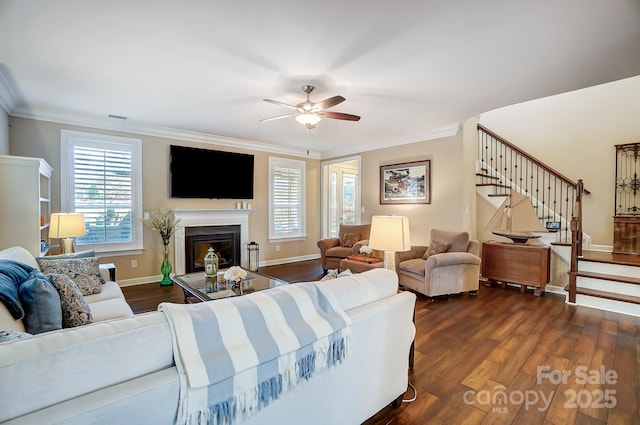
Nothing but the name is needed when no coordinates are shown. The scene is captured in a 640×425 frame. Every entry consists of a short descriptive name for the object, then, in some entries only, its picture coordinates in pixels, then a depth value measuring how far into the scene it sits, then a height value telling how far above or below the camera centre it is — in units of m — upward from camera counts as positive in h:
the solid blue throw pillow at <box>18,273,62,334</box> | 1.53 -0.54
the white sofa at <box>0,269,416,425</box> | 0.78 -0.53
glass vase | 4.61 -0.96
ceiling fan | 3.08 +1.06
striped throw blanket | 0.99 -0.54
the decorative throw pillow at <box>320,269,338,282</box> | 1.88 -0.44
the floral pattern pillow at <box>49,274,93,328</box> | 1.75 -0.60
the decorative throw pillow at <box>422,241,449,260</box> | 4.25 -0.56
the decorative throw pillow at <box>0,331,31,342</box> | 0.93 -0.43
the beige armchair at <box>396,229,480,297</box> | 3.86 -0.80
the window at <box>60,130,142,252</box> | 4.13 +0.33
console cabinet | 4.08 -0.79
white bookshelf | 2.88 +0.05
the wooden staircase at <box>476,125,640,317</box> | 3.60 -0.43
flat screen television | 4.95 +0.65
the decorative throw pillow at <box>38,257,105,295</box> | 2.60 -0.58
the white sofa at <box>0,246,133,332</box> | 2.17 -0.80
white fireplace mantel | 4.92 -0.23
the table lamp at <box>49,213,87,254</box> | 3.32 -0.22
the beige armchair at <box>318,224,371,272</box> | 5.13 -0.64
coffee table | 2.78 -0.82
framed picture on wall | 5.10 +0.51
